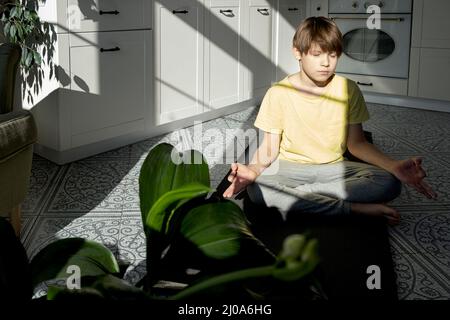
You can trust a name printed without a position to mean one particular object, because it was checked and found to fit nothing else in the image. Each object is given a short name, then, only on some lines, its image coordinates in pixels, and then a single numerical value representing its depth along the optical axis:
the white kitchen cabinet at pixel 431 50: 3.72
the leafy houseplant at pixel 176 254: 0.37
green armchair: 1.60
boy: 1.83
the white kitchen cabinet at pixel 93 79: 2.54
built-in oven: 3.88
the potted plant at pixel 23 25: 2.36
